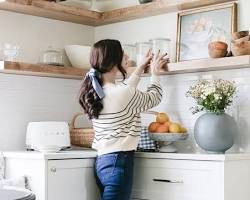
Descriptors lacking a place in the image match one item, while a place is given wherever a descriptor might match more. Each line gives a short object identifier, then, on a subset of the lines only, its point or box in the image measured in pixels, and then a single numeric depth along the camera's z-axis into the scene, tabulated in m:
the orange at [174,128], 3.35
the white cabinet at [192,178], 2.96
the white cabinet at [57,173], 3.12
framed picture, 3.39
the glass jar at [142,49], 3.63
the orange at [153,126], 3.41
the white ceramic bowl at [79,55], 3.91
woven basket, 3.66
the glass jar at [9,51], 3.54
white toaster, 3.54
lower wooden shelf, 3.17
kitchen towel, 3.44
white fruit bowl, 3.33
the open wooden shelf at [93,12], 3.53
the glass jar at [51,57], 3.75
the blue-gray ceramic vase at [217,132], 3.14
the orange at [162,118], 3.44
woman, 3.13
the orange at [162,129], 3.37
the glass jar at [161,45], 3.57
